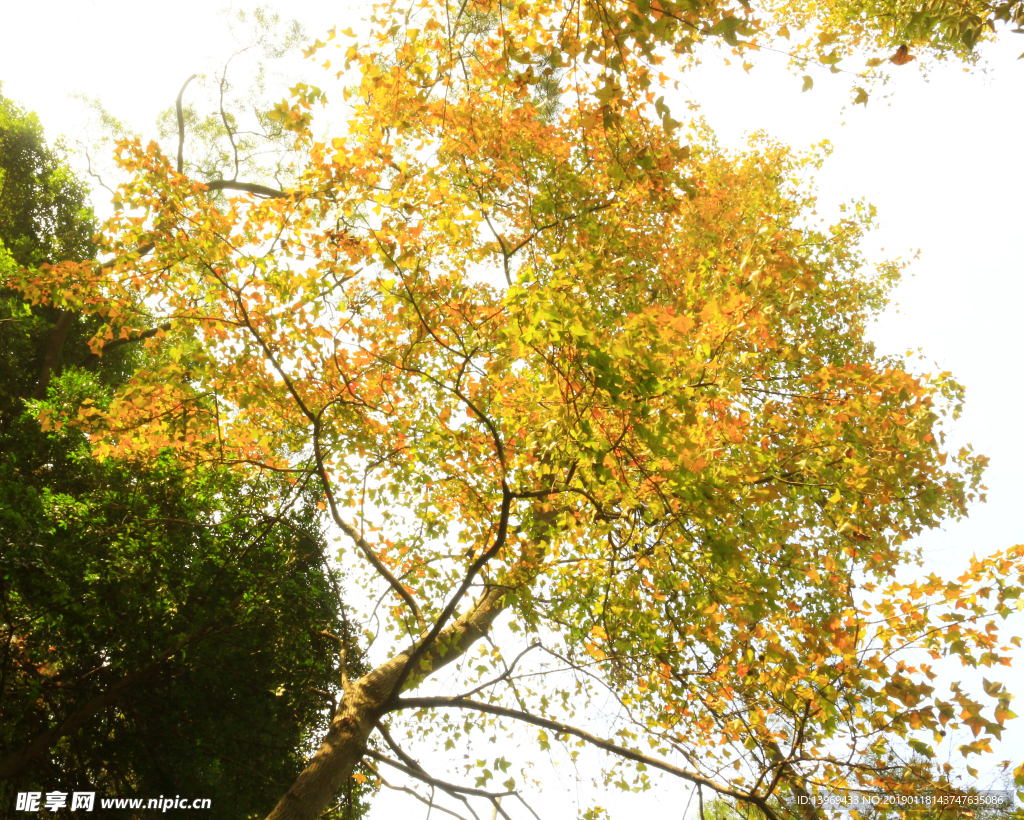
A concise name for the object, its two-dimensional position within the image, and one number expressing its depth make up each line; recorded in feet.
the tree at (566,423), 11.30
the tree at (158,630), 16.34
